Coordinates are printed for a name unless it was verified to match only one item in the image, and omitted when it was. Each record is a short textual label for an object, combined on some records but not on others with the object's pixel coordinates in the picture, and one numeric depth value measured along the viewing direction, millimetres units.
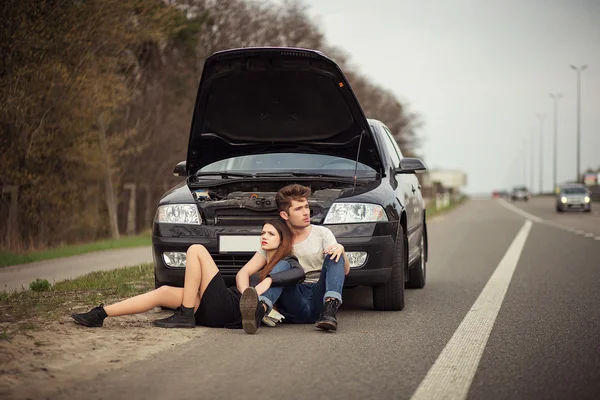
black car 7562
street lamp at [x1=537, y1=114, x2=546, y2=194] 119312
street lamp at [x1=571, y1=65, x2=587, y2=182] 79625
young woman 6863
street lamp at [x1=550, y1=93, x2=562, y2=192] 101250
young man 6922
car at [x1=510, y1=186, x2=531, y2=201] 95025
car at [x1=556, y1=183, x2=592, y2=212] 48750
